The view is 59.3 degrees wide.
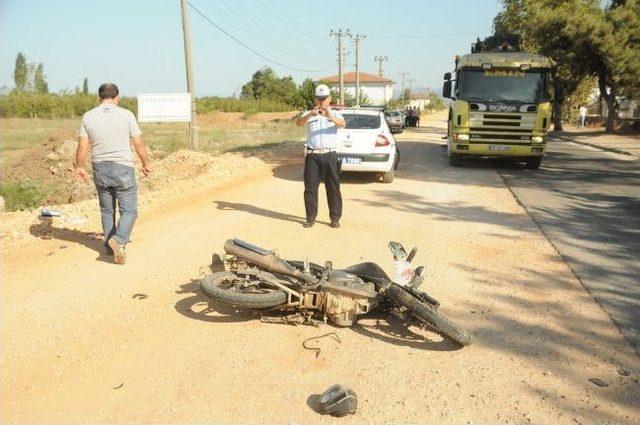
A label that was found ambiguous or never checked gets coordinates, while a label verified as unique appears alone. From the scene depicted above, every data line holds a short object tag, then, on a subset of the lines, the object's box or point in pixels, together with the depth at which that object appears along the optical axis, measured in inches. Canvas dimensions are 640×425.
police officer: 286.5
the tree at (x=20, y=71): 2891.2
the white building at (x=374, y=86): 4670.3
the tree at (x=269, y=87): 3196.4
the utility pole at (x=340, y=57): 1753.4
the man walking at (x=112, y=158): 231.8
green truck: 554.9
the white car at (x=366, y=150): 456.8
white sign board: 602.2
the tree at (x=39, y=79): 3257.9
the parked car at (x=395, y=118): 1350.6
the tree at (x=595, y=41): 1178.0
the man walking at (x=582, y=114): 1516.7
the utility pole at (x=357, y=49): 2230.6
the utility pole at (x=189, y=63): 644.7
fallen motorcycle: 167.2
